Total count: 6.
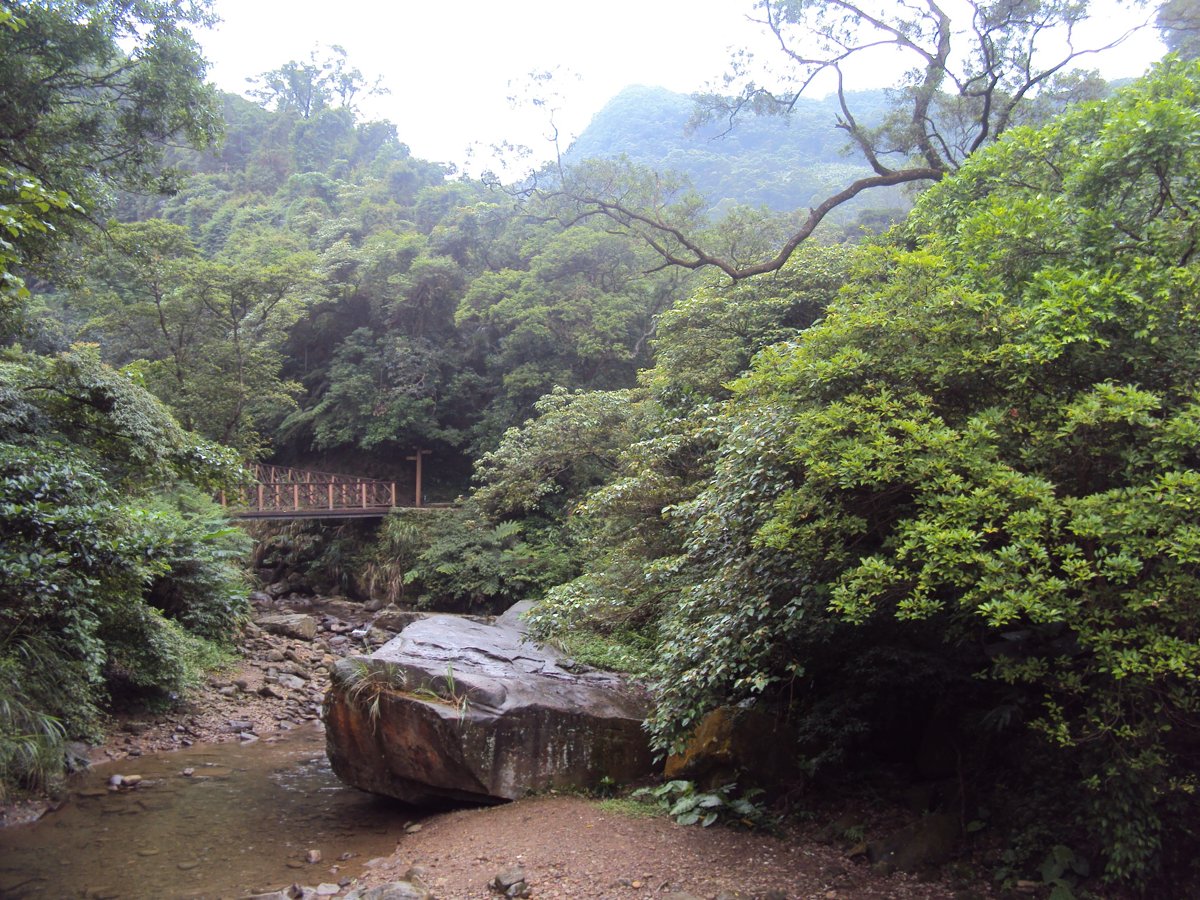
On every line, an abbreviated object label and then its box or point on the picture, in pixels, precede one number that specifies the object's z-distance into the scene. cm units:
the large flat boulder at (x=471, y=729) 683
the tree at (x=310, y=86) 4325
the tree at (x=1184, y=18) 1073
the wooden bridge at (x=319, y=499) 1864
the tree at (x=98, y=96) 791
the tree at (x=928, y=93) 1054
